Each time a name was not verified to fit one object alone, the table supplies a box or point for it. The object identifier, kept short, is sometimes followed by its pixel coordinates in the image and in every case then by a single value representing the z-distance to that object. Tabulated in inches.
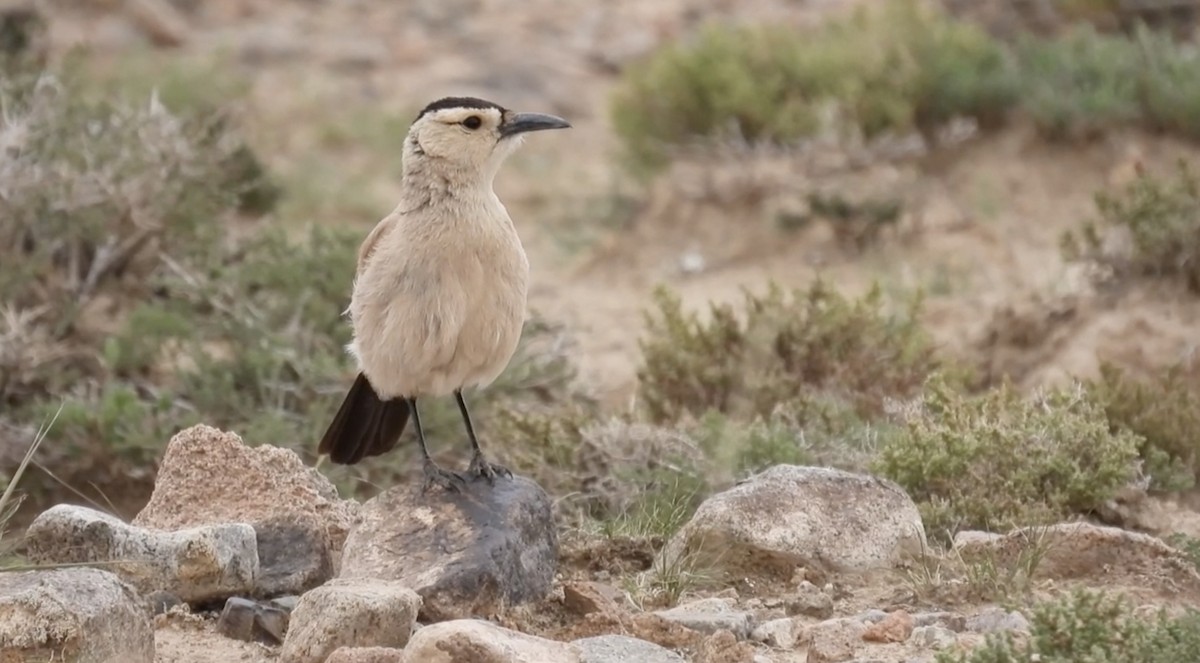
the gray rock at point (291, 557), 452.1
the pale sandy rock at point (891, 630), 409.7
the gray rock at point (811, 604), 437.7
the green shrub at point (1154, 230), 705.6
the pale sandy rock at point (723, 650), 395.9
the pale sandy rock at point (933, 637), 404.2
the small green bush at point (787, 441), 551.8
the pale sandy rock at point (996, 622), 404.5
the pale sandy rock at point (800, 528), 456.4
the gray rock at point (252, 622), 423.5
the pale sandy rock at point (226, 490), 468.1
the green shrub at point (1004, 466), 500.4
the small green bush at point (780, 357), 656.4
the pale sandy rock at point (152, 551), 429.7
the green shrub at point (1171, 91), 921.5
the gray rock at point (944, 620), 415.2
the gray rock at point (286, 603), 434.5
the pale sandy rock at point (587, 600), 422.6
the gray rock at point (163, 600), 436.8
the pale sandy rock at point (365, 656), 370.7
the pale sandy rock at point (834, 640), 399.5
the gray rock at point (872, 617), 417.4
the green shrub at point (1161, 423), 560.1
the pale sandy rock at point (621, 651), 379.6
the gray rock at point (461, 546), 423.8
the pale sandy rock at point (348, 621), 386.9
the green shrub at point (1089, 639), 359.9
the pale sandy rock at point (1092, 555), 450.6
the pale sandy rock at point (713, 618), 414.3
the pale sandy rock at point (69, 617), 370.3
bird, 457.1
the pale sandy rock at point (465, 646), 361.7
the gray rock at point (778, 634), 417.4
